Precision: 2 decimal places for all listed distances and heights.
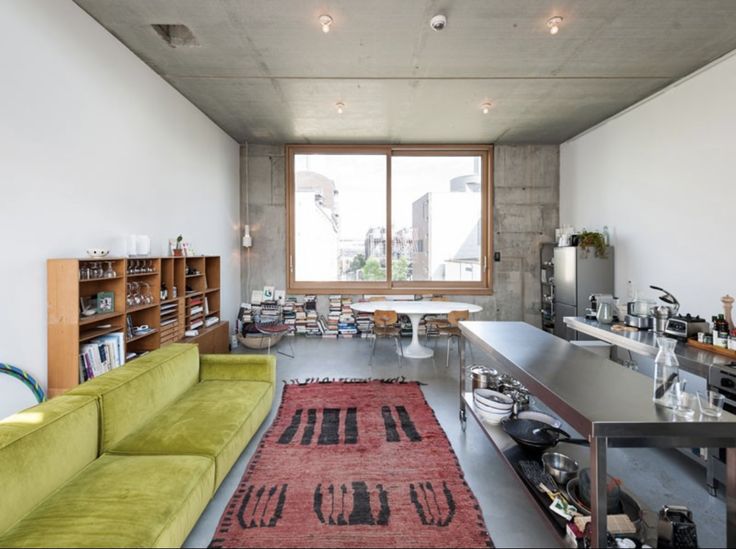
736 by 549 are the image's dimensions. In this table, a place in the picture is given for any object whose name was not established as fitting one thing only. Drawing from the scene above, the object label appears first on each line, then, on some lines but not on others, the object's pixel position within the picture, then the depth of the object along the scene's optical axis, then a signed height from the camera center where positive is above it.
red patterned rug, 2.04 -1.42
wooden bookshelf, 2.78 -0.38
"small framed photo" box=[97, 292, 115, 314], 3.18 -0.28
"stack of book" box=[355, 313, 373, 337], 7.02 -1.05
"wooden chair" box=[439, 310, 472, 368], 5.40 -0.78
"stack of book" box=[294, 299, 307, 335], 7.05 -0.96
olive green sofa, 1.57 -1.04
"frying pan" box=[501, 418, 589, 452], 2.38 -1.12
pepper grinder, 2.91 -0.36
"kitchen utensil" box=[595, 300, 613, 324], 4.11 -0.52
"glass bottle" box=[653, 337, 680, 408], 1.58 -0.48
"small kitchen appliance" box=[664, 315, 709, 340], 3.22 -0.54
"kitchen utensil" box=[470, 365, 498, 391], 3.22 -0.97
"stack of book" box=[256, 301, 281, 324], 6.93 -0.82
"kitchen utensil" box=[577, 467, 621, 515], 1.88 -1.16
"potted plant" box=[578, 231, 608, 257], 5.54 +0.31
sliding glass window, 7.21 +0.93
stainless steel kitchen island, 1.42 -0.59
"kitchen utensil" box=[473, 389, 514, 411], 2.79 -1.02
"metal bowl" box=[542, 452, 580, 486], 2.17 -1.18
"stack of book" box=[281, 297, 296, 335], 7.08 -0.82
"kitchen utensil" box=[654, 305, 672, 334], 3.48 -0.49
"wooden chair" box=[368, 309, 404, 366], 5.37 -0.82
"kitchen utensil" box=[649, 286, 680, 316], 3.39 -0.37
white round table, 5.43 -0.63
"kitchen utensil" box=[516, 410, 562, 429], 2.73 -1.11
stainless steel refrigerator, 5.61 -0.19
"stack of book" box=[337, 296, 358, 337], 7.03 -1.02
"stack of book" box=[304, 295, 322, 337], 7.04 -0.98
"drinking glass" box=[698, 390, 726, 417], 1.48 -0.57
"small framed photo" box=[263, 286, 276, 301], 7.10 -0.49
